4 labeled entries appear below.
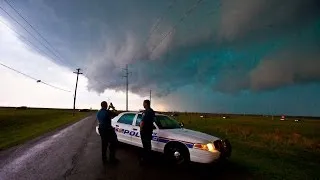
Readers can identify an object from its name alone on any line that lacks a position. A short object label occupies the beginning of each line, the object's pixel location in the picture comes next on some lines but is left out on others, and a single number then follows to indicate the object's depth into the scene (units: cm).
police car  402
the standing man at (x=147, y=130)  436
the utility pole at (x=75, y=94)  3347
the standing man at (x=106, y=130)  452
